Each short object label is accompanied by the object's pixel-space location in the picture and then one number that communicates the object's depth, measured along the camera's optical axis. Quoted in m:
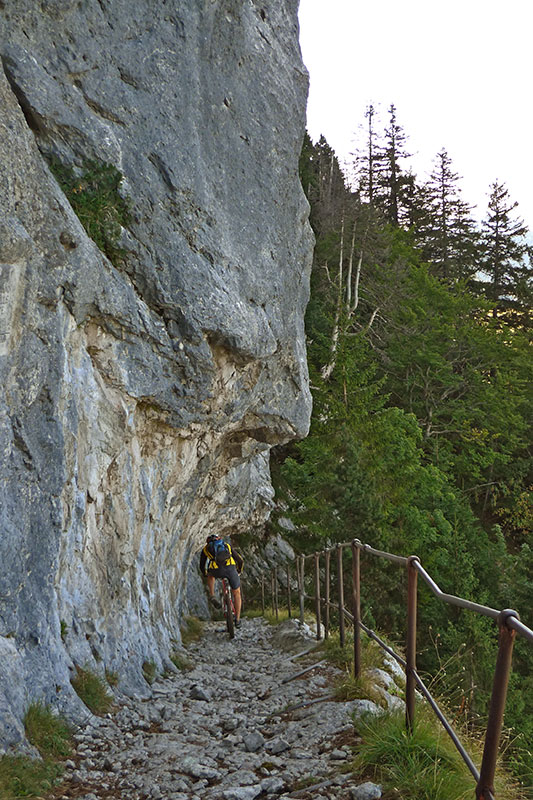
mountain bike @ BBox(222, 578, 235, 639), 11.43
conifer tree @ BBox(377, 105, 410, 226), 42.84
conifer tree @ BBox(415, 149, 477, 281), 40.09
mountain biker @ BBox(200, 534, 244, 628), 11.41
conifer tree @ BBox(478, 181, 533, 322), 39.94
